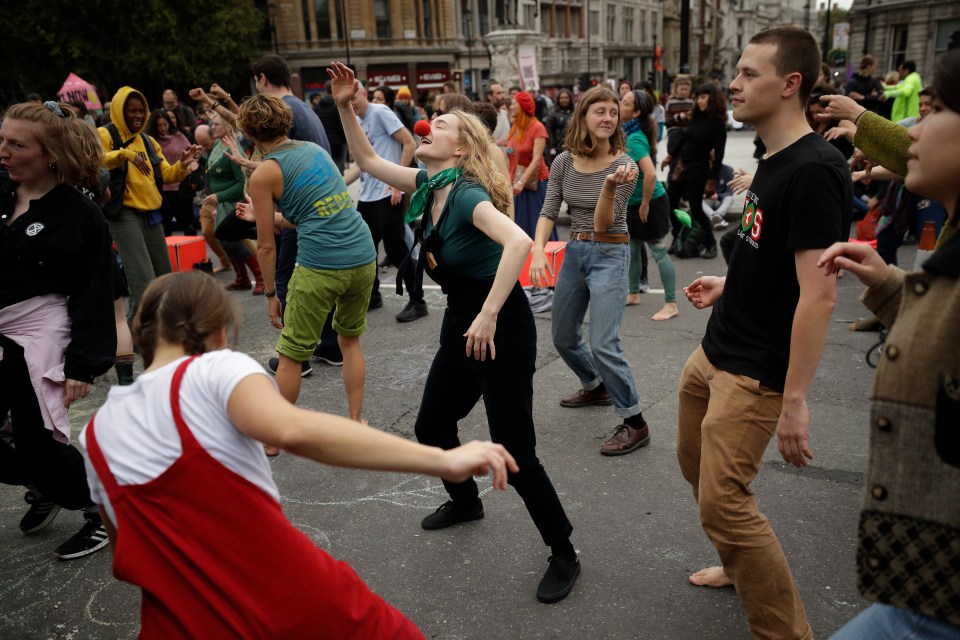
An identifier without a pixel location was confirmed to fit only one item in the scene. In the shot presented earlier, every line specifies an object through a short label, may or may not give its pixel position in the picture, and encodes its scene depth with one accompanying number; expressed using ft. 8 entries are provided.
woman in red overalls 5.36
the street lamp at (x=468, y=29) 159.33
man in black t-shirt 7.81
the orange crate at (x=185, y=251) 29.48
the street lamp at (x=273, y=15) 178.70
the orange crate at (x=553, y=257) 24.89
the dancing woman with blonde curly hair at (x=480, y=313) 9.80
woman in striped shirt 13.96
